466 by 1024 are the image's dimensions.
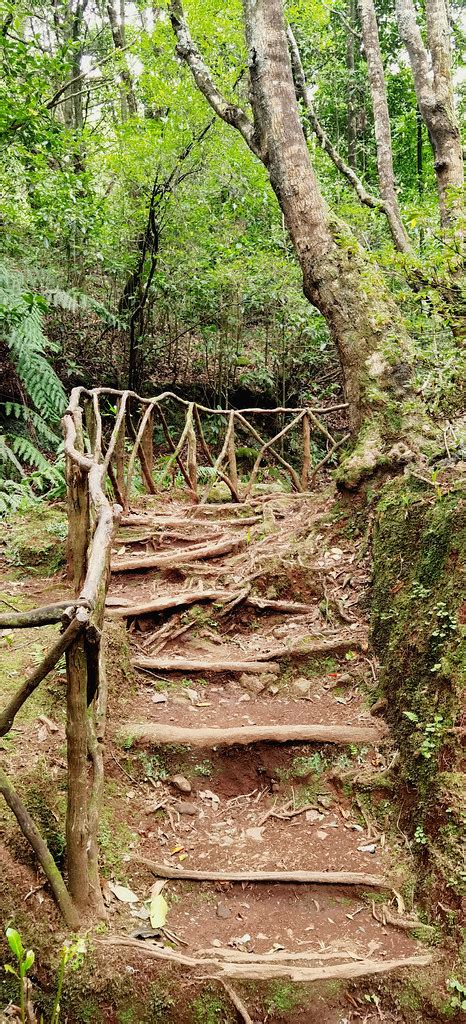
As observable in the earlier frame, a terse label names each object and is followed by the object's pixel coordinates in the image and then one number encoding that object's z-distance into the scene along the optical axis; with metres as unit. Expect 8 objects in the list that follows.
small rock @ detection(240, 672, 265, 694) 4.04
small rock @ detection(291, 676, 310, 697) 4.01
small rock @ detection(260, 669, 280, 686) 4.08
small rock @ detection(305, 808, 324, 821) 3.28
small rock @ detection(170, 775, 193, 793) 3.34
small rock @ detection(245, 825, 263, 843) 3.18
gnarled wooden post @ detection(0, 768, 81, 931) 2.11
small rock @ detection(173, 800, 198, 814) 3.27
